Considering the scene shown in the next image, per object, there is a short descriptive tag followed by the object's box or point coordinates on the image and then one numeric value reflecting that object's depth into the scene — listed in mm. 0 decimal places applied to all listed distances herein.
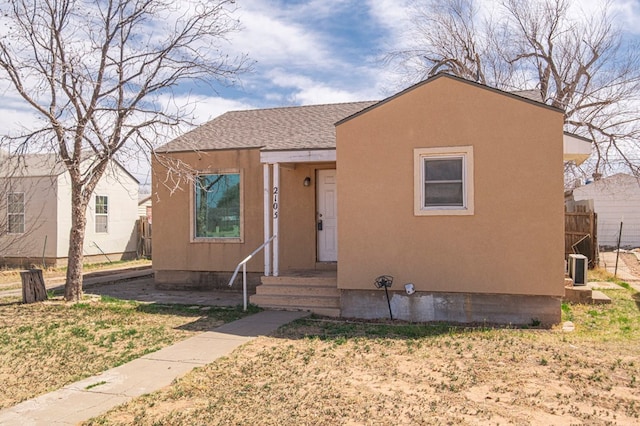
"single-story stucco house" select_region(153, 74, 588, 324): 8523
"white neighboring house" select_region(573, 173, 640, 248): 24578
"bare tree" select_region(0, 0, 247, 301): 10367
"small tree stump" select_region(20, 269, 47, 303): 11148
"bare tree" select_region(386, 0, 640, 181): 21719
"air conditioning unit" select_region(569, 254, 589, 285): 11234
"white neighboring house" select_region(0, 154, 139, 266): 19203
